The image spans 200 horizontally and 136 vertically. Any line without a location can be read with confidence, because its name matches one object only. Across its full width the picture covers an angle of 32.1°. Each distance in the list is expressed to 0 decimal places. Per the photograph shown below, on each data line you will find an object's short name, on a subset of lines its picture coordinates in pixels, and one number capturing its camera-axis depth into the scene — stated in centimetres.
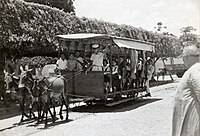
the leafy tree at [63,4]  2338
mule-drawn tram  988
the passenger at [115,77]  1060
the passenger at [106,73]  1001
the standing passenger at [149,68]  1372
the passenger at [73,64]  1029
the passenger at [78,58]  1053
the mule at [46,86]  805
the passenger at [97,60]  1020
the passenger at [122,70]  1097
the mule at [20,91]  846
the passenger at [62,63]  1040
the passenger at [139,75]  1238
